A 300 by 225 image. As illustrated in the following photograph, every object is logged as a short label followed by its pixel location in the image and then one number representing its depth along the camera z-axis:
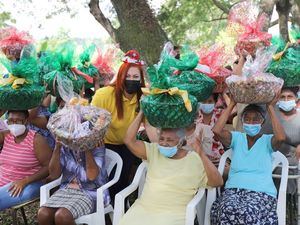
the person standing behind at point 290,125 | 3.82
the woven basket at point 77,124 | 3.28
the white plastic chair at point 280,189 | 3.45
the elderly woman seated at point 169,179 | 3.31
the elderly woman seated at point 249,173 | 3.38
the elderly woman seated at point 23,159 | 3.93
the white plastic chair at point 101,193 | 3.55
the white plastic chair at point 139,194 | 3.22
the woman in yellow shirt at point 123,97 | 4.02
